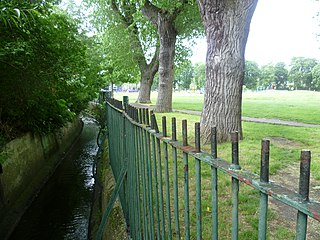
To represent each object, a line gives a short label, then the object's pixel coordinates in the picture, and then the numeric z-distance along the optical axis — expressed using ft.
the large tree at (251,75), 242.99
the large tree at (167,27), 36.11
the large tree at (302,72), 244.83
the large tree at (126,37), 52.99
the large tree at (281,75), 265.54
